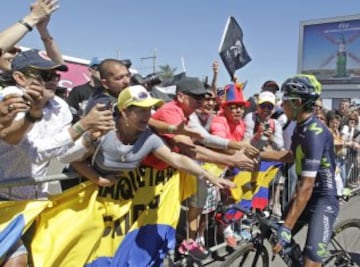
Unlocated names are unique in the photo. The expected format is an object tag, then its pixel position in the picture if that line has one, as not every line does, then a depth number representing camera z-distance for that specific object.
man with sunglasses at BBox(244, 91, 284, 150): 5.92
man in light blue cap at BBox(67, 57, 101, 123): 5.06
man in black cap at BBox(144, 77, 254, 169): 3.85
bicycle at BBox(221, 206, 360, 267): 3.77
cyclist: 3.49
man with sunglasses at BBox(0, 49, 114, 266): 2.79
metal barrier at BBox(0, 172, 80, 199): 2.83
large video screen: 33.00
